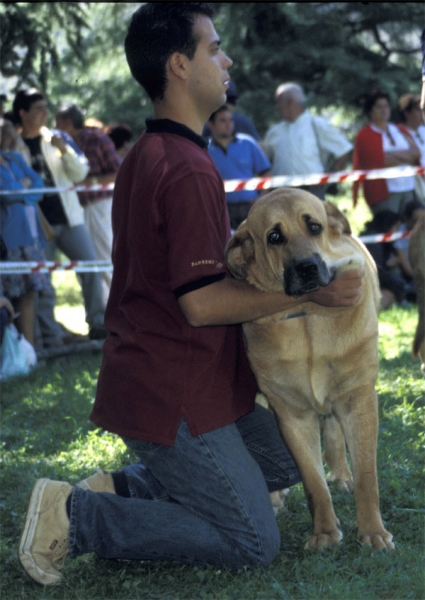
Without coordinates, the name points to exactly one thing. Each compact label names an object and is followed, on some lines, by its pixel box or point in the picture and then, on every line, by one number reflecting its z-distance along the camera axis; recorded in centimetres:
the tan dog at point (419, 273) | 1089
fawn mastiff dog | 641
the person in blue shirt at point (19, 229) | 1434
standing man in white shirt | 1786
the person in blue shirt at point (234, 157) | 1583
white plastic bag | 1357
